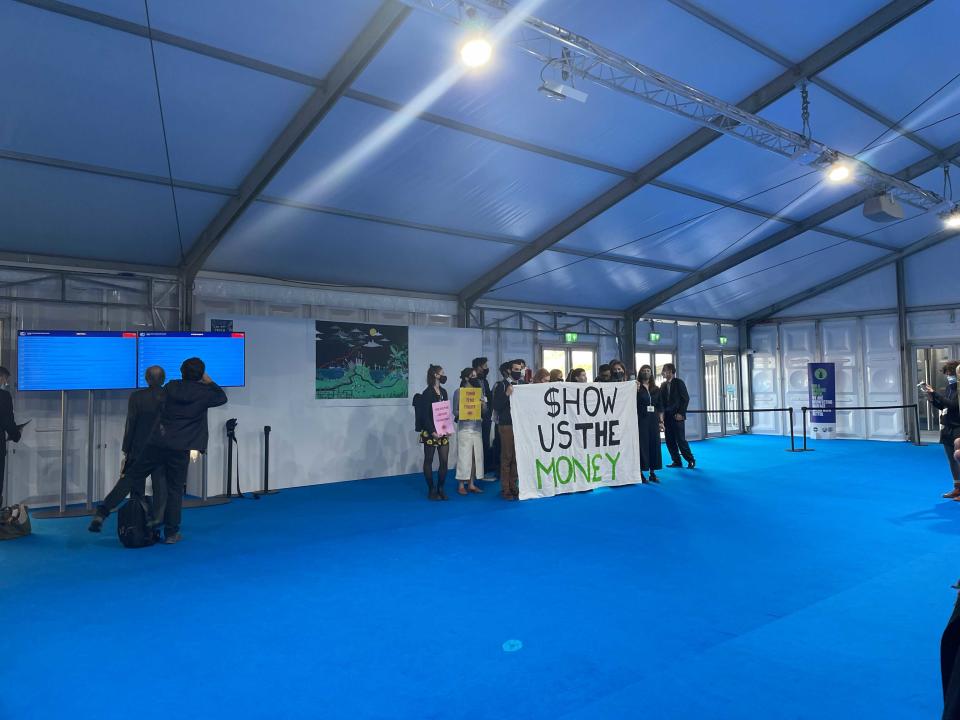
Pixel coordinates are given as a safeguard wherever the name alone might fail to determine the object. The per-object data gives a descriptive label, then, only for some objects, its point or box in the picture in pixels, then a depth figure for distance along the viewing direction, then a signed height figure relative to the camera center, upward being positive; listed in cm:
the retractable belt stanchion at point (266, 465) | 805 -87
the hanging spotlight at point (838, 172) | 805 +284
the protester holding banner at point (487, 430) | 818 -50
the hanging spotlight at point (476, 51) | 491 +274
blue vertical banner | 1384 -5
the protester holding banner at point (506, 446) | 742 -63
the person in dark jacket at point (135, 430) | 571 -27
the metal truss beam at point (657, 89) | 532 +309
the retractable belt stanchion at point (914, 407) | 1326 -42
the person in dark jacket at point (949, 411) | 694 -28
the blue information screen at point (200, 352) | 727 +57
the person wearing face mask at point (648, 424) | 860 -46
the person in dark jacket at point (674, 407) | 931 -23
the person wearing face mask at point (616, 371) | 850 +30
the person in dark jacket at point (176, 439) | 550 -34
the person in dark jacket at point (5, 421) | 592 -17
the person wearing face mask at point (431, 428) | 741 -39
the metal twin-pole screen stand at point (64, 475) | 684 -83
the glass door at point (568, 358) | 1272 +75
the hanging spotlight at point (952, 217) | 1034 +284
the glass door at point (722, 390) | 1577 +2
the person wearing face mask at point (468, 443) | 778 -62
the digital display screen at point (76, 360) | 666 +46
